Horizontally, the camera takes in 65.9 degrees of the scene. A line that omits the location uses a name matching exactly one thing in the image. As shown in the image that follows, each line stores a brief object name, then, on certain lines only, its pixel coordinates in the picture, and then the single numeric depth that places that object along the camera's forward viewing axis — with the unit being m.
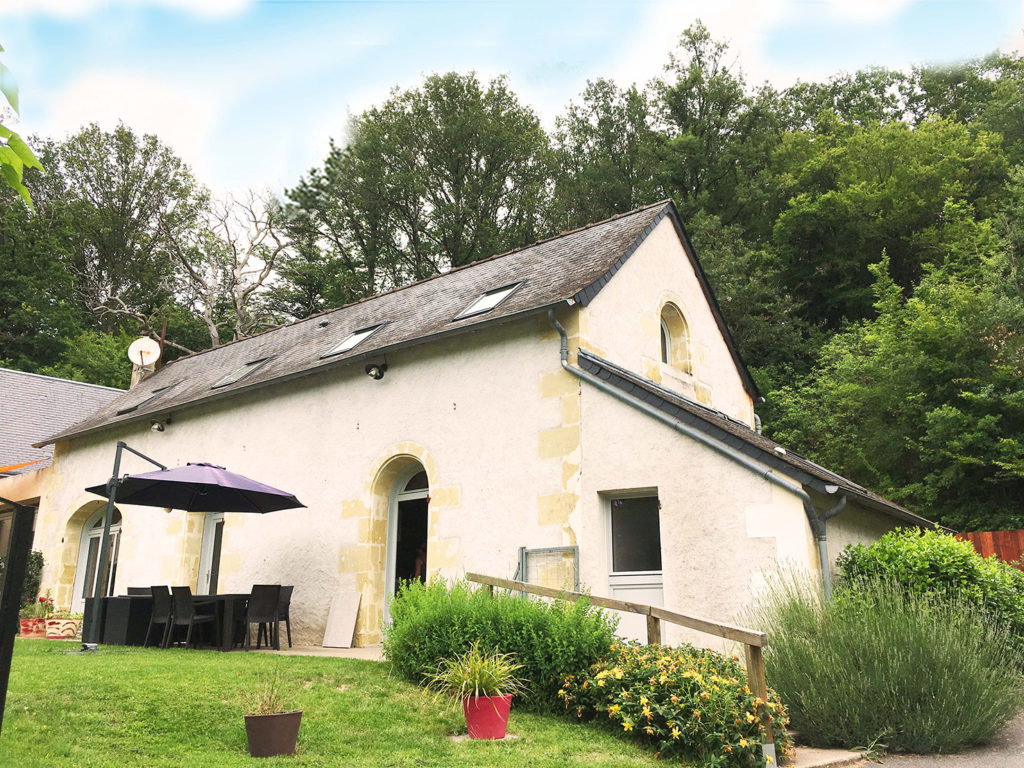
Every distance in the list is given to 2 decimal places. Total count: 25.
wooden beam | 5.75
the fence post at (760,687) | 5.48
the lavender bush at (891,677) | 6.12
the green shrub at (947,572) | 7.78
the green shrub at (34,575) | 17.34
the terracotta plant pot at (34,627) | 13.71
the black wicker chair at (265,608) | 10.61
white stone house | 8.61
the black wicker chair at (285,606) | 11.01
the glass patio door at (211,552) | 14.40
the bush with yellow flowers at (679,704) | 5.58
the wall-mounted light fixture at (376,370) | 12.05
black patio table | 10.28
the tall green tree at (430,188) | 32.34
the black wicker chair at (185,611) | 10.25
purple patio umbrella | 10.08
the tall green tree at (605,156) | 29.27
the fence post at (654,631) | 6.57
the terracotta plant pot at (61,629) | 13.26
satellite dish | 20.09
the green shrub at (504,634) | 6.66
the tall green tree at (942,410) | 14.34
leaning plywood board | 11.16
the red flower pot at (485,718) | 5.84
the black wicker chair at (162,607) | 10.41
